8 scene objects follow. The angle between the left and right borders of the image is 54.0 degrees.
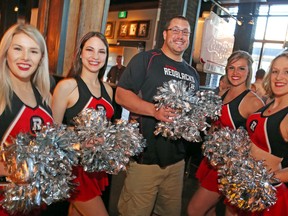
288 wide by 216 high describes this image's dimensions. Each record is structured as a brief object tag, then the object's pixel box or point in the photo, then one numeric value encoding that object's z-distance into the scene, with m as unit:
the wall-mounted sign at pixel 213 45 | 5.61
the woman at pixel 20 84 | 1.45
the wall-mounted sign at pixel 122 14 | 9.64
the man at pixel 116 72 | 6.79
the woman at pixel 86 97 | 1.80
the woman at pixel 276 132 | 1.73
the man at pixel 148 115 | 2.07
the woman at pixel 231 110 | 2.24
